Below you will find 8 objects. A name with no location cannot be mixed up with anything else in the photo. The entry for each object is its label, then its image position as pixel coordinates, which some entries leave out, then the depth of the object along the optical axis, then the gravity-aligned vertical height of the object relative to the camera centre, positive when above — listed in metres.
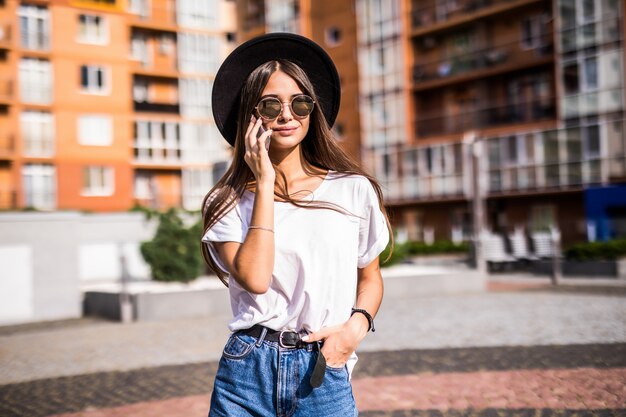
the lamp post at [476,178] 20.00 +0.90
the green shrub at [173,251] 14.26 -0.58
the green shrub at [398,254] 16.56 -0.93
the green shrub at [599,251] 19.62 -1.18
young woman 2.16 -0.09
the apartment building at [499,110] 30.50 +4.70
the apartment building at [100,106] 38.50 +6.38
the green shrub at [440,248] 28.23 -1.40
